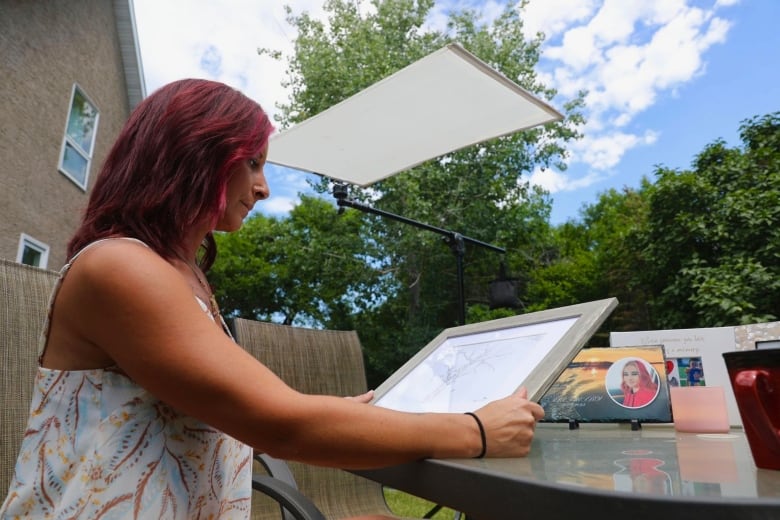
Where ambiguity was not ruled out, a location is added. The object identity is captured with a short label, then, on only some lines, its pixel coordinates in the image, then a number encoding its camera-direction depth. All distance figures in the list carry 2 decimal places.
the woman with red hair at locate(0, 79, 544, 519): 0.71
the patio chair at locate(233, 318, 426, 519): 2.16
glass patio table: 0.41
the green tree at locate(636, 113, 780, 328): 9.30
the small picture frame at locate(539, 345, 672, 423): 1.36
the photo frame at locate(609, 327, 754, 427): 1.43
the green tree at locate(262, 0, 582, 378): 12.40
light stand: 3.36
